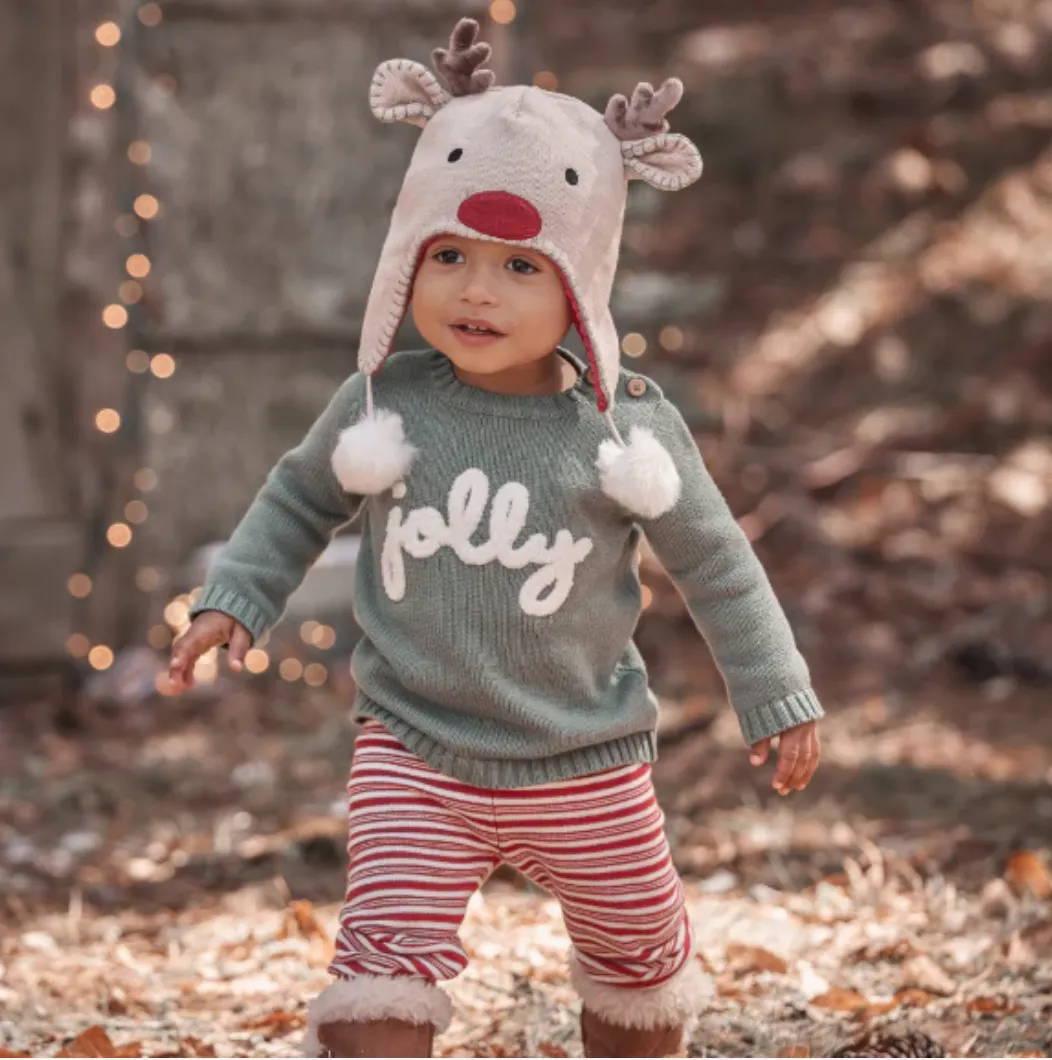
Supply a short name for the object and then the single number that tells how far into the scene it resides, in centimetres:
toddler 409
